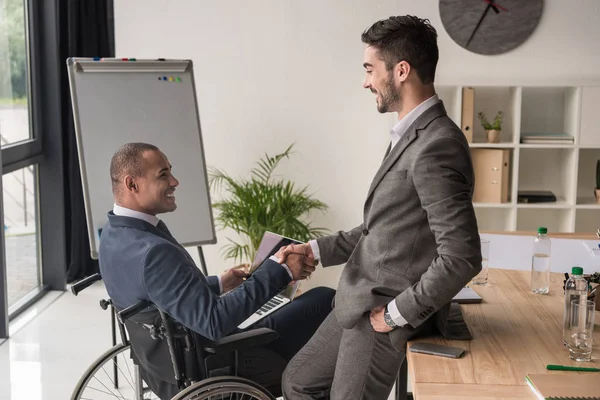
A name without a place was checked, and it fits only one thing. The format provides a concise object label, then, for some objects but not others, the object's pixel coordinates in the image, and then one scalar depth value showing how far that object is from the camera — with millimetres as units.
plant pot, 5109
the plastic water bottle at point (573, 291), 2047
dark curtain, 5410
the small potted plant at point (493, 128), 5113
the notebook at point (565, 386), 1746
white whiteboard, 4078
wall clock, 5102
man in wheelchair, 2418
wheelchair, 2371
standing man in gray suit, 2020
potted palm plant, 5078
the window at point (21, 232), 5195
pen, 1910
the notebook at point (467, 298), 2494
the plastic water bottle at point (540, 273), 2588
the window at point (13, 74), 4980
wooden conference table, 1842
